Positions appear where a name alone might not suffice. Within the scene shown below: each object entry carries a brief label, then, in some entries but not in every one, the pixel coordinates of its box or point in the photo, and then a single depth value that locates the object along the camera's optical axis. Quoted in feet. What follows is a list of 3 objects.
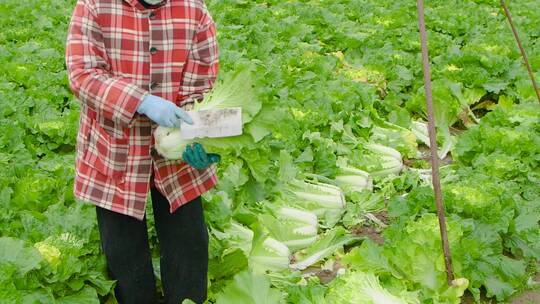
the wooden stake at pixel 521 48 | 13.28
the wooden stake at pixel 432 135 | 10.57
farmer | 9.12
